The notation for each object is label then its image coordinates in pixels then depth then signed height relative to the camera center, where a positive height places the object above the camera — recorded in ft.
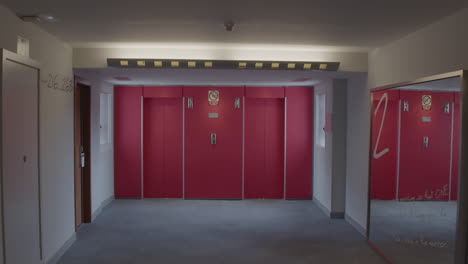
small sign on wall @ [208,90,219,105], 25.09 +1.56
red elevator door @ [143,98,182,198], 25.61 -1.99
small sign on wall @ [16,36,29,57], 11.79 +2.32
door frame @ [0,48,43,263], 10.30 +0.21
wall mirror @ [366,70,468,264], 10.43 -1.98
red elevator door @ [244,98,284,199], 25.62 -1.87
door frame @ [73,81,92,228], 18.60 -1.63
